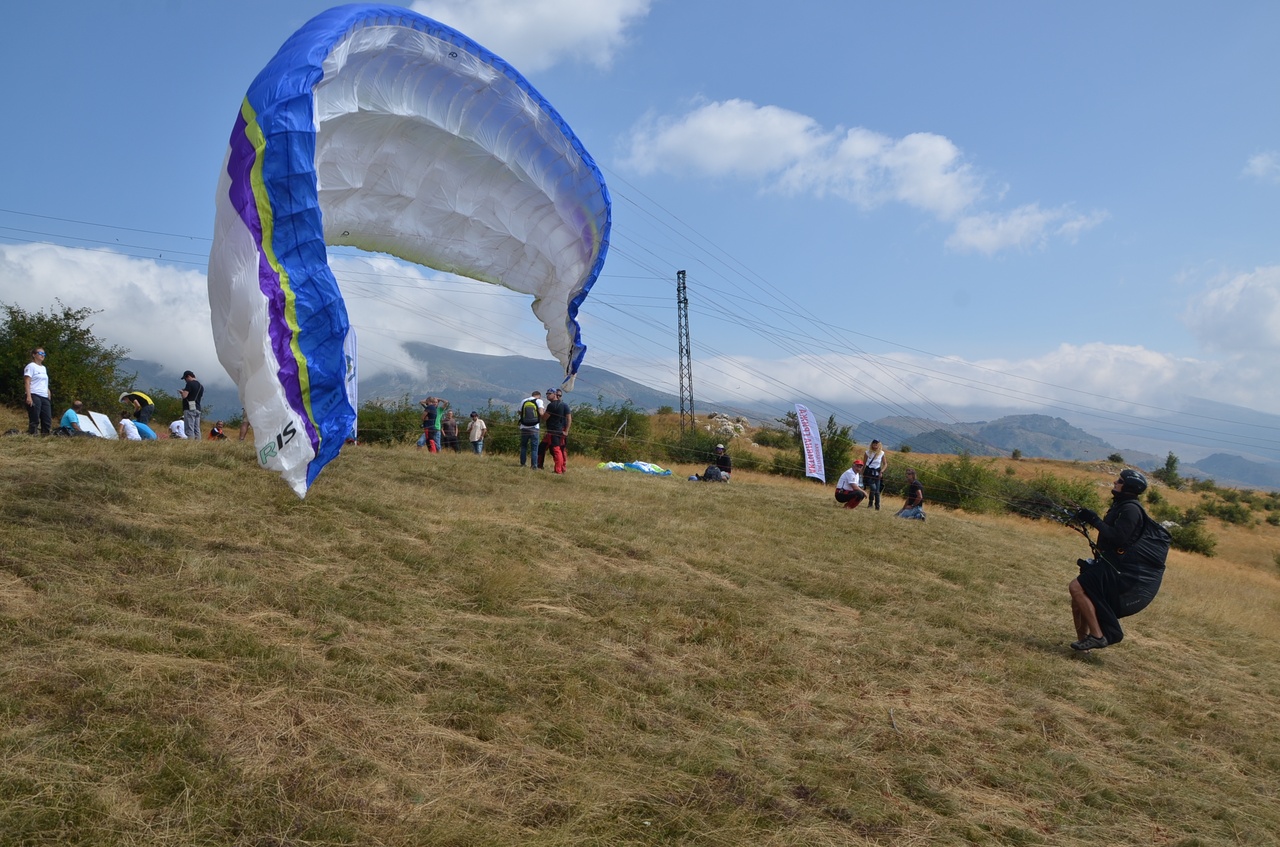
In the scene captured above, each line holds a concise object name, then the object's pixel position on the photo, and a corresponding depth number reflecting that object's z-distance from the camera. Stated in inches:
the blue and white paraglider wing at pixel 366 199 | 223.3
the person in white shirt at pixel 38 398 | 468.6
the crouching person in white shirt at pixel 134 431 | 501.7
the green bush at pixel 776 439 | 2066.1
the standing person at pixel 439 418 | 721.6
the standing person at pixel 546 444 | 546.9
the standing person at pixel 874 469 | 663.8
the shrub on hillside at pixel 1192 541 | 1266.0
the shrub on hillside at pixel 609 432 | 1156.5
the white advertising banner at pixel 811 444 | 952.3
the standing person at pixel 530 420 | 558.3
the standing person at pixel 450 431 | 807.1
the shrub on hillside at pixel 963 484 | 1184.2
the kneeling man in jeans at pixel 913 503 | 627.2
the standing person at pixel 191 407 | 533.3
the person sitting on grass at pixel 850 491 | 635.5
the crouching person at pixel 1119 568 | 292.2
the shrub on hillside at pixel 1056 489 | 1242.9
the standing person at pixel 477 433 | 712.4
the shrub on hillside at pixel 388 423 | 1017.0
